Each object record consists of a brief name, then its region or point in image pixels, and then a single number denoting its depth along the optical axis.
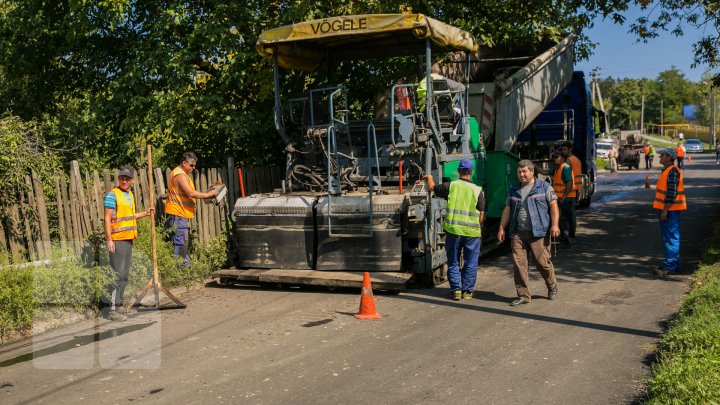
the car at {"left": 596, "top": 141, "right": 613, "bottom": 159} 47.28
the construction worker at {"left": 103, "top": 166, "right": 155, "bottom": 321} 7.83
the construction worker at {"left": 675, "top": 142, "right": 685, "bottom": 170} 31.87
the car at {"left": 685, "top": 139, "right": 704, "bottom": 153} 65.12
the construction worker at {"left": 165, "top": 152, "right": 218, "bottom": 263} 9.20
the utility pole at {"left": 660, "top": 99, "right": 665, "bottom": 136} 110.50
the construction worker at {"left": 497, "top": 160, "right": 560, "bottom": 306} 8.13
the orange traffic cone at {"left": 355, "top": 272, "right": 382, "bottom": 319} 7.54
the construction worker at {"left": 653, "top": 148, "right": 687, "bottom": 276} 9.48
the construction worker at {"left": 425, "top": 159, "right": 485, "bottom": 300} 8.39
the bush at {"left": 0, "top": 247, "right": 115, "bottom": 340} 7.09
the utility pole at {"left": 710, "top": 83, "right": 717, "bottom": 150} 76.09
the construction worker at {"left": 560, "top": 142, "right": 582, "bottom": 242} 12.43
